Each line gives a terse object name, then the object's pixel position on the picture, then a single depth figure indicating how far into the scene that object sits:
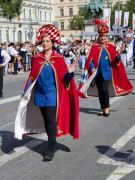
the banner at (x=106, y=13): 36.72
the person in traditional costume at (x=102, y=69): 9.41
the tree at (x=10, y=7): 37.06
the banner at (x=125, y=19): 47.12
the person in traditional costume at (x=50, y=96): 6.02
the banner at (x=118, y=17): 43.88
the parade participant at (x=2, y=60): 13.15
